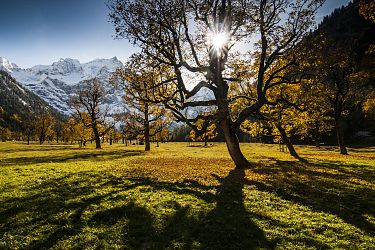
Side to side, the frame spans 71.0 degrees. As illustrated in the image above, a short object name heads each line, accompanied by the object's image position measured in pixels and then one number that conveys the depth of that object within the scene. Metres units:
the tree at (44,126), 134.00
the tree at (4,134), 171.40
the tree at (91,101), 80.00
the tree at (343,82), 45.91
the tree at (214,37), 27.17
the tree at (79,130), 85.19
